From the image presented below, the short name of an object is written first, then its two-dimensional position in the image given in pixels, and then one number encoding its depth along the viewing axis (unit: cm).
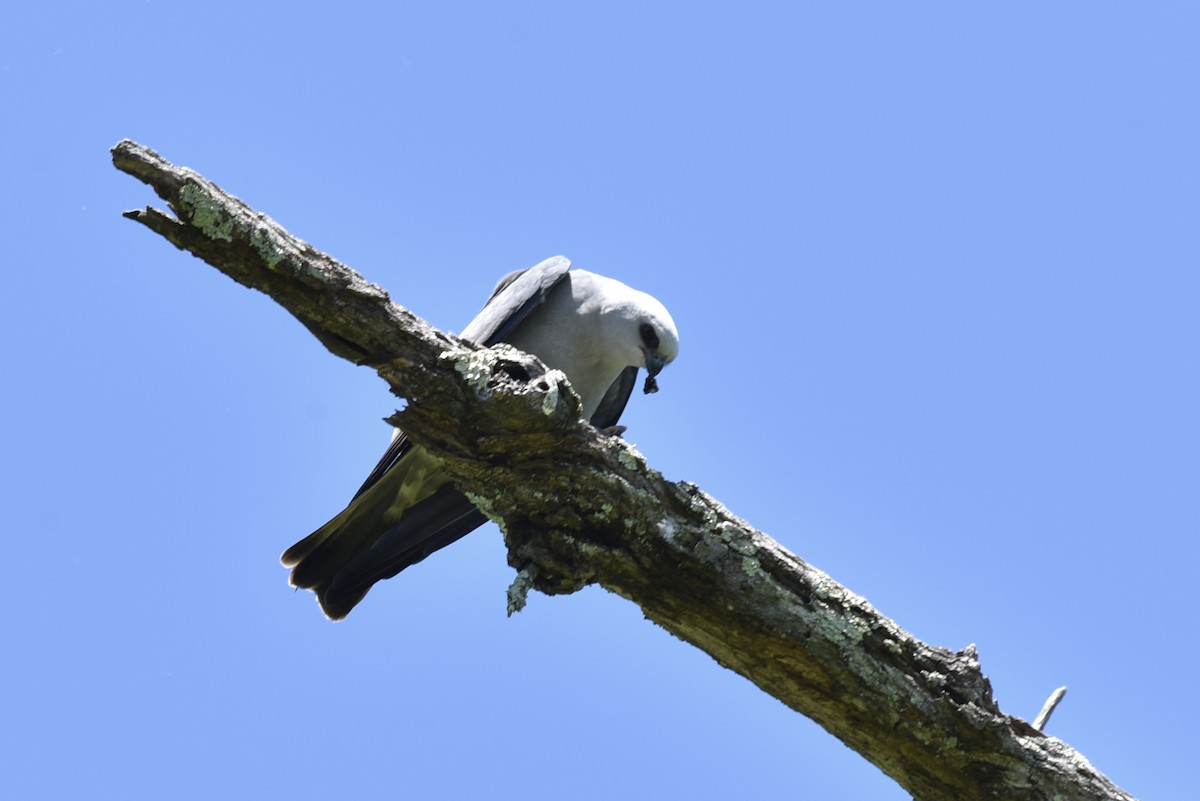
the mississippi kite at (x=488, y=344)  1105
